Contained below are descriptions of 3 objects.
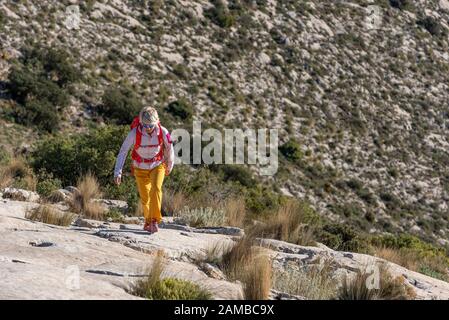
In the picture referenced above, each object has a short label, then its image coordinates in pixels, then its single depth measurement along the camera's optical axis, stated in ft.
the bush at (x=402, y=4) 143.02
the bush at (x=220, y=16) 118.11
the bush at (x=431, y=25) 141.69
